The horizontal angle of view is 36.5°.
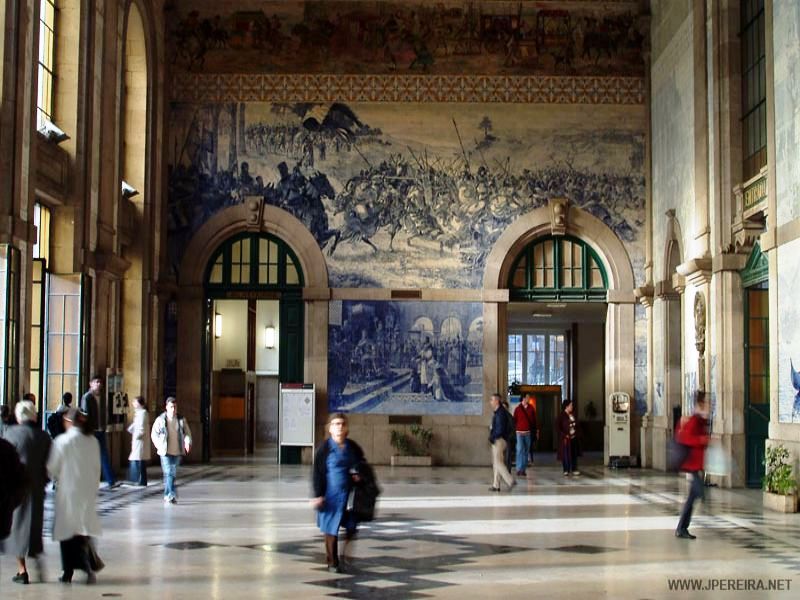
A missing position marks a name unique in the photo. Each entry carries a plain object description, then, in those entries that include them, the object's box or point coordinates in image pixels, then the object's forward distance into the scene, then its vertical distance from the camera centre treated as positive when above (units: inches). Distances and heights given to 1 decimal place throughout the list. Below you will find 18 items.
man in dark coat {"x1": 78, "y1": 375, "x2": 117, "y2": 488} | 780.6 -19.6
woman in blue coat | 443.2 -34.3
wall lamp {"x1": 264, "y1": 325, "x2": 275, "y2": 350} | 1525.6 +56.4
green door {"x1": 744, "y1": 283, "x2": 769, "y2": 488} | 850.1 +3.5
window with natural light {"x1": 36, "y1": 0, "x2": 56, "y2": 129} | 837.8 +224.2
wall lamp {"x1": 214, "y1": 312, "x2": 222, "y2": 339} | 1440.7 +67.5
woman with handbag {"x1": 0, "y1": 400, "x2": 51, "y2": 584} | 415.8 -40.1
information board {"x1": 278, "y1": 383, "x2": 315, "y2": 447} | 1082.1 -31.3
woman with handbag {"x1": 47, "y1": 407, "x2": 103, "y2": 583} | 420.5 -41.1
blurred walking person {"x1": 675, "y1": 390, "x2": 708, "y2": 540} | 541.0 -27.3
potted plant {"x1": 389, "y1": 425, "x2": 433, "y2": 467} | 1071.0 -56.7
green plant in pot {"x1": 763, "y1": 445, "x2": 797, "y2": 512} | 684.1 -56.9
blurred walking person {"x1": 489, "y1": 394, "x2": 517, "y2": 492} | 817.5 -38.2
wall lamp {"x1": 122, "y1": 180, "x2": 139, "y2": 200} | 1027.1 +161.8
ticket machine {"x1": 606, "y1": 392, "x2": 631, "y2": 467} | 1078.4 -41.2
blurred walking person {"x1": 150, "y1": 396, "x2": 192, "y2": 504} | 713.0 -35.7
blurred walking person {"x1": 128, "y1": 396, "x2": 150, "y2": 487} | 803.4 -36.6
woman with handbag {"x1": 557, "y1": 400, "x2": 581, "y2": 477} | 977.5 -46.3
